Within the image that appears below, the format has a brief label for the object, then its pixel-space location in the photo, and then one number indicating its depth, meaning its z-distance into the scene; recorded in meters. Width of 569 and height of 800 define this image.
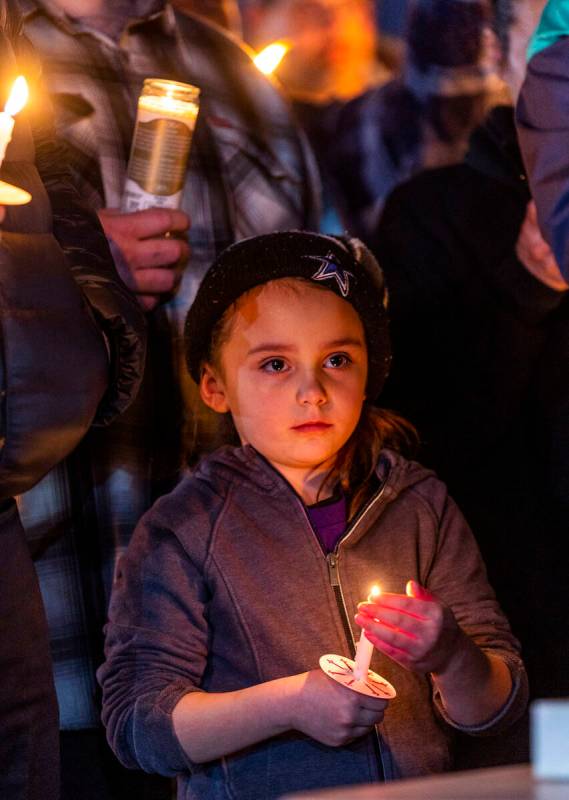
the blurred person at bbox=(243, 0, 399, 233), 5.96
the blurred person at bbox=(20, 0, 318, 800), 3.83
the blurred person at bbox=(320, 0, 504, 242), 5.73
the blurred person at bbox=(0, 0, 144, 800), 2.85
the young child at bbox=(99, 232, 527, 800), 3.09
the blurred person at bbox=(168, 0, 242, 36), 5.61
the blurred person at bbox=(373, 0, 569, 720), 4.12
